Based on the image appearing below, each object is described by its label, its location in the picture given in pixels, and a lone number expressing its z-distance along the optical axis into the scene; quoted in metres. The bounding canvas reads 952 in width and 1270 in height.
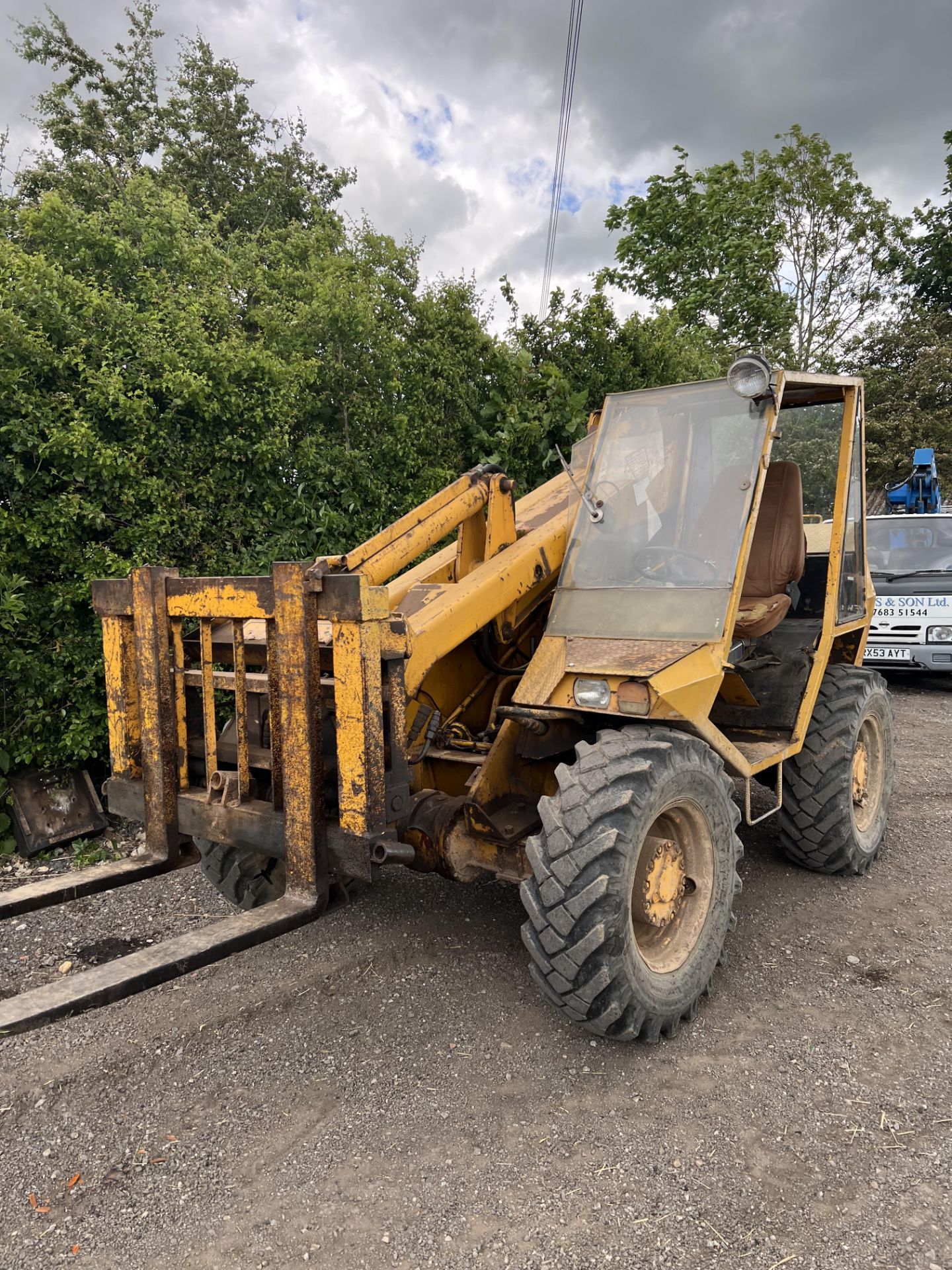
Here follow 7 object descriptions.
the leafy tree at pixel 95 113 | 15.12
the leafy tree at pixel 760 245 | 16.08
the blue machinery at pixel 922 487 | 14.20
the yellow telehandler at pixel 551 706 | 2.78
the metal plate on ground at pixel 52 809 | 5.33
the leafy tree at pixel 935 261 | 23.58
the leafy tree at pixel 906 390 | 21.27
